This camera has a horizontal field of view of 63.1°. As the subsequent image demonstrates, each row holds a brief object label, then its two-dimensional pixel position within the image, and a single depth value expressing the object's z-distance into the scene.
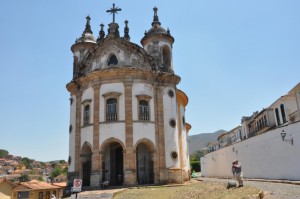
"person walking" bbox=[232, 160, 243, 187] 12.56
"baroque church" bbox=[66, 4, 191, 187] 18.76
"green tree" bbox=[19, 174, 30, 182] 73.02
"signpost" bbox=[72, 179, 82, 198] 11.04
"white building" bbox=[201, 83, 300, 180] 16.01
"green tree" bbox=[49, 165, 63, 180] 86.01
